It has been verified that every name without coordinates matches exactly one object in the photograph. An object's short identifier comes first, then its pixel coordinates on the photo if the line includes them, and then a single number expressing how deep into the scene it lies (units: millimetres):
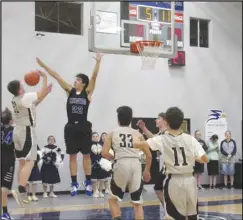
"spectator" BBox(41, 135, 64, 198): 12109
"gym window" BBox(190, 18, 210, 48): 16156
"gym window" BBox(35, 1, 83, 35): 13533
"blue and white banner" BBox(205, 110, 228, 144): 15502
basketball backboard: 10695
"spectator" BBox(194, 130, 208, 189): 13353
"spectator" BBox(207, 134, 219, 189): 13602
